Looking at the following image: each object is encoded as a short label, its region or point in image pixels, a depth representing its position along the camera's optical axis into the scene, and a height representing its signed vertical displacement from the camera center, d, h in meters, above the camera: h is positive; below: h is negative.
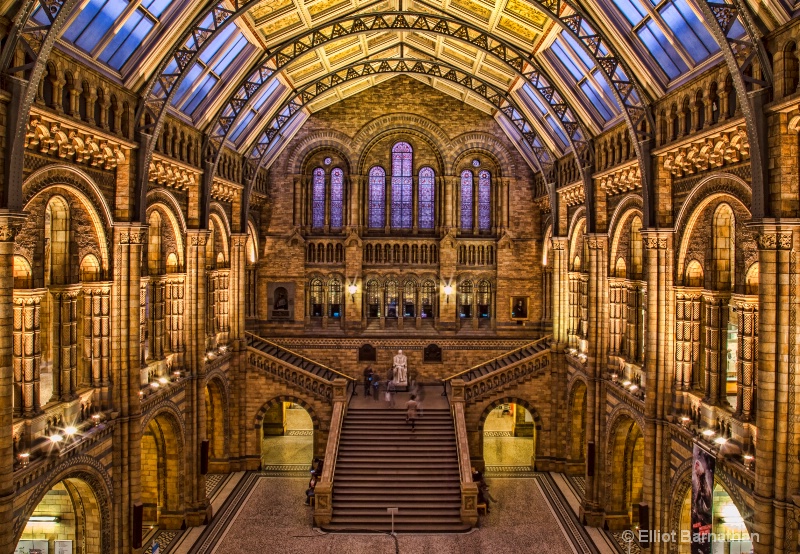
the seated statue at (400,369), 30.61 -5.02
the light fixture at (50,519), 16.36 -6.80
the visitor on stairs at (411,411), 25.69 -6.00
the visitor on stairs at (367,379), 29.59 -5.32
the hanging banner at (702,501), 13.61 -5.31
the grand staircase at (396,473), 21.44 -7.87
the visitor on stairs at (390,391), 27.97 -5.85
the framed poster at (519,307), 33.25 -1.95
